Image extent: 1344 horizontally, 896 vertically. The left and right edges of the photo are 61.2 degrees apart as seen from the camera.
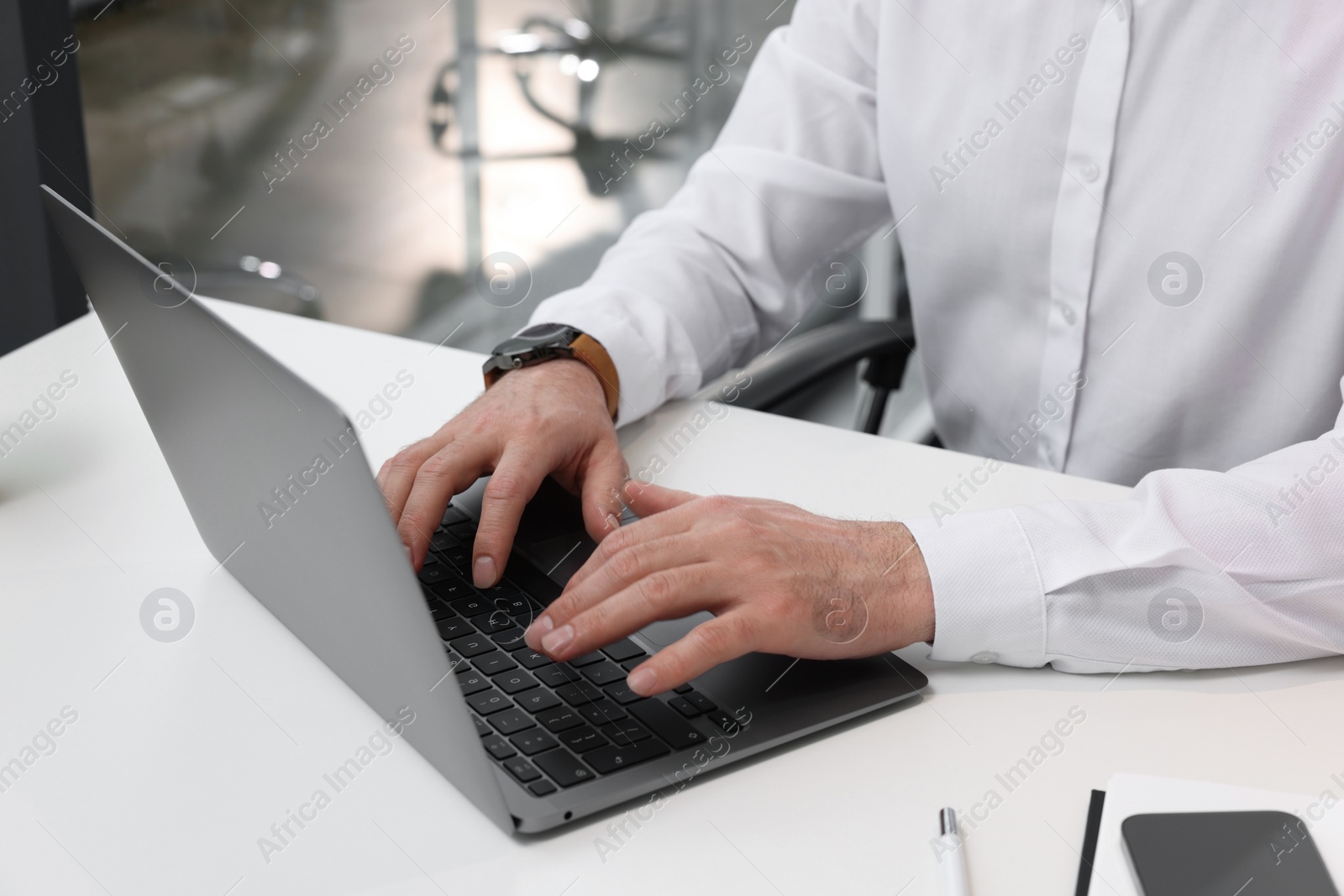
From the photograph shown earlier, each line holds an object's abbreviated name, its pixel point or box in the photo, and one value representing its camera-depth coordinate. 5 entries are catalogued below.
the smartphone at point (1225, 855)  0.55
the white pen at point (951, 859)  0.57
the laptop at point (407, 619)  0.54
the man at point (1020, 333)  0.74
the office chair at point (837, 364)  1.23
